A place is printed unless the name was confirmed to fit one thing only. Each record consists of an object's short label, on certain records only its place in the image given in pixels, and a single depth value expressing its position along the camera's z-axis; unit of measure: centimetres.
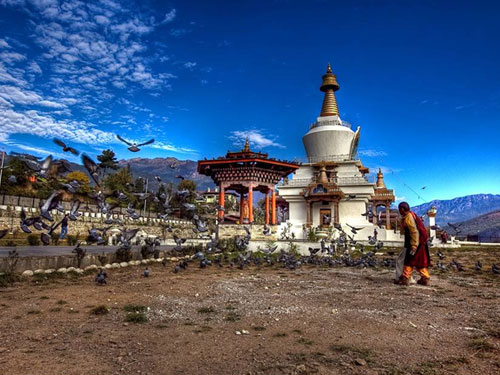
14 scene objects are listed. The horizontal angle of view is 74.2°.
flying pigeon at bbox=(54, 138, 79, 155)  869
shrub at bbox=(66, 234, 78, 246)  2280
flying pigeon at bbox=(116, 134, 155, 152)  965
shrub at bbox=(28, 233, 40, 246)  2024
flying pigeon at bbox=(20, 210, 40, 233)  864
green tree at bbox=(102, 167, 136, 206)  5071
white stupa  3562
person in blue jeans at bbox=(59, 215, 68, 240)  1011
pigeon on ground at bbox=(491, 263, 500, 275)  1214
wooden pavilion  3097
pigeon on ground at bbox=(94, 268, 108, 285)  862
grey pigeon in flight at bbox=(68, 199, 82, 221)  1030
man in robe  913
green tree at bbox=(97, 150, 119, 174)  6084
